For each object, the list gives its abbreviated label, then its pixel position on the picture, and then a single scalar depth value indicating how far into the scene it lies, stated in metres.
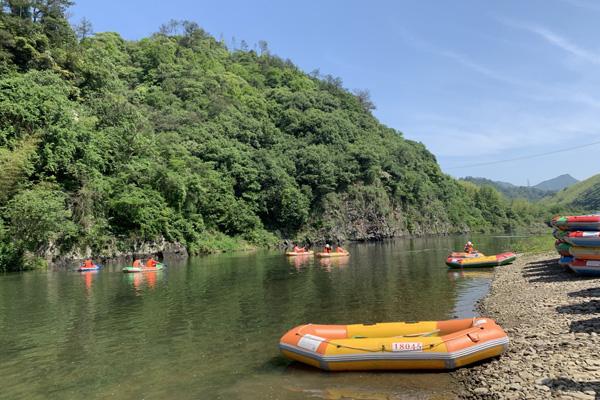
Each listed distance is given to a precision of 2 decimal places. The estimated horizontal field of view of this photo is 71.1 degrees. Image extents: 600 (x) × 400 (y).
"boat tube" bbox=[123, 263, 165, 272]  27.56
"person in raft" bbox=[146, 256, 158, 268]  28.70
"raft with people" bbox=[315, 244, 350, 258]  36.03
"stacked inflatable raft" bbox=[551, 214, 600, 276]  16.06
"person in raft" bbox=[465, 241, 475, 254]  26.38
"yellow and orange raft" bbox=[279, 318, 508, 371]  8.40
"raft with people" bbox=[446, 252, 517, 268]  24.31
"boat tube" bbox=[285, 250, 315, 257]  38.25
